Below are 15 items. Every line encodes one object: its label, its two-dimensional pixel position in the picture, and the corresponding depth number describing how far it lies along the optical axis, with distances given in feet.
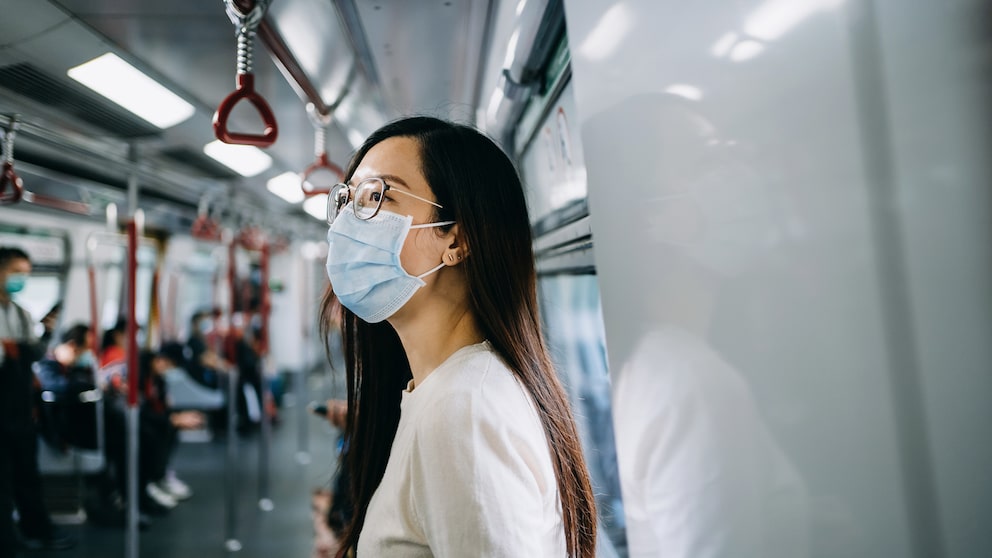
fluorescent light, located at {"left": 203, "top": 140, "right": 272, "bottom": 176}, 10.12
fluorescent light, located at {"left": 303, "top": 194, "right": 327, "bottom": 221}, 14.32
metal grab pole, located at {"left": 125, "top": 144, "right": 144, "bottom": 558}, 7.94
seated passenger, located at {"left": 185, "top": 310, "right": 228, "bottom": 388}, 20.47
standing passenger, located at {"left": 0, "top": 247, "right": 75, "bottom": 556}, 7.63
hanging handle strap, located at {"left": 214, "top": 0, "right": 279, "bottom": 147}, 3.84
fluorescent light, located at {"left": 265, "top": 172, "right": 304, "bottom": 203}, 13.19
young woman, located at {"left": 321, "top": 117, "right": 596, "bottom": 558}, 2.22
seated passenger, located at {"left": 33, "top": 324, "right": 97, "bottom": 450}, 10.78
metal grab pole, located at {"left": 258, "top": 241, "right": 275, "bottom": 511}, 13.60
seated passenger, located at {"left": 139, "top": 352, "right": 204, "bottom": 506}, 14.46
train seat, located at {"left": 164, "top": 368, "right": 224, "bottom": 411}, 21.47
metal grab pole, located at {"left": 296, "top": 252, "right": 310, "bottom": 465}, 17.83
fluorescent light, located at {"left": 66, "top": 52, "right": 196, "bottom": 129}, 6.37
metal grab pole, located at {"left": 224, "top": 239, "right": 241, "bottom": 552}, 11.09
